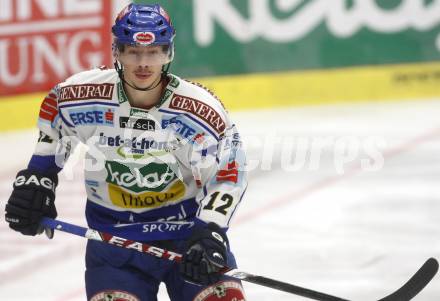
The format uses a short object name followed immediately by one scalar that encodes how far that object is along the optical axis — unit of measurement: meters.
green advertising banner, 21.22
